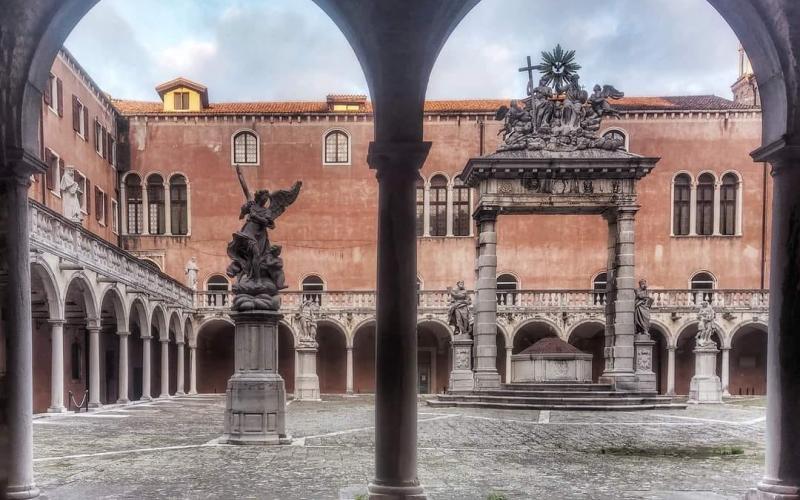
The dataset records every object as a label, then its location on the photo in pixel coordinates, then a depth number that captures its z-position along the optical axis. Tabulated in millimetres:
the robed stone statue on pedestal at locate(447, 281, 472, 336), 22750
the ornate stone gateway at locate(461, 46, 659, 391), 21812
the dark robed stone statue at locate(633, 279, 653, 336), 22281
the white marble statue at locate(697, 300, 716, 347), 25438
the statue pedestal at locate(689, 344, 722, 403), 25188
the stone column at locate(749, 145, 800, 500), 5773
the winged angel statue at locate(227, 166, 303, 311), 11477
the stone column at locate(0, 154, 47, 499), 5773
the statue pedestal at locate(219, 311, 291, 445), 11617
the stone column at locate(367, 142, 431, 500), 5859
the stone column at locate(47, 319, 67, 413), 21234
